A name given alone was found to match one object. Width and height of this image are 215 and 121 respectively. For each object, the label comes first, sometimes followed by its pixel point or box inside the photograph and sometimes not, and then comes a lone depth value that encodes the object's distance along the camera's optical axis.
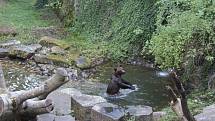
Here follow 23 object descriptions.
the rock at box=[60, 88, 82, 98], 11.47
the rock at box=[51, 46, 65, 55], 16.95
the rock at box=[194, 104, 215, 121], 8.71
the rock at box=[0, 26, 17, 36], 19.17
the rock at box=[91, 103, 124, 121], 9.64
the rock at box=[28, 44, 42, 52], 17.15
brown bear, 12.93
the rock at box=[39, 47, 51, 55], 16.97
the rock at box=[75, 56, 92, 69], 15.97
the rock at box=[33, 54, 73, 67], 16.22
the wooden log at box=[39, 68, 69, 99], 7.70
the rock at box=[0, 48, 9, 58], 16.79
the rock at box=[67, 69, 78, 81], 15.23
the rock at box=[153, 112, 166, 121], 9.93
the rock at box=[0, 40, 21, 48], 17.46
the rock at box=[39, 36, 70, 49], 17.56
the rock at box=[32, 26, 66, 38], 19.54
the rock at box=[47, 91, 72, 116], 10.78
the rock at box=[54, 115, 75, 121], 10.02
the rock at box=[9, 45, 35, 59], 16.66
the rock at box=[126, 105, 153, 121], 9.87
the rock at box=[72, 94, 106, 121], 10.24
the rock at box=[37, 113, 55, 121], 9.87
